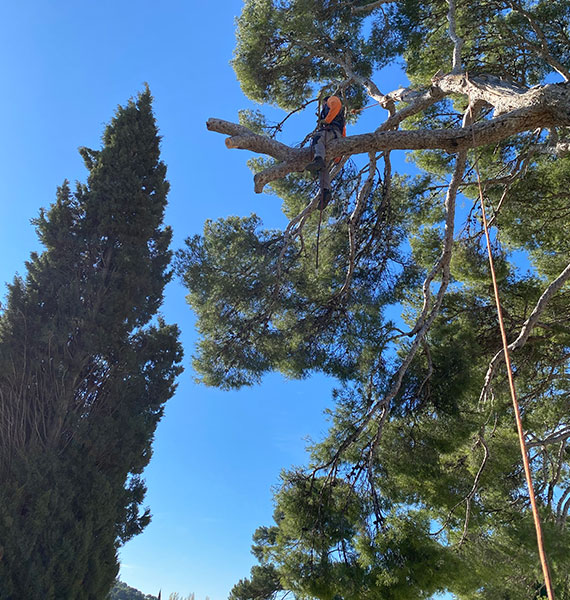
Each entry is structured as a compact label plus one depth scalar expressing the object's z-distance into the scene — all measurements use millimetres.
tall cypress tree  5914
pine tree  4465
